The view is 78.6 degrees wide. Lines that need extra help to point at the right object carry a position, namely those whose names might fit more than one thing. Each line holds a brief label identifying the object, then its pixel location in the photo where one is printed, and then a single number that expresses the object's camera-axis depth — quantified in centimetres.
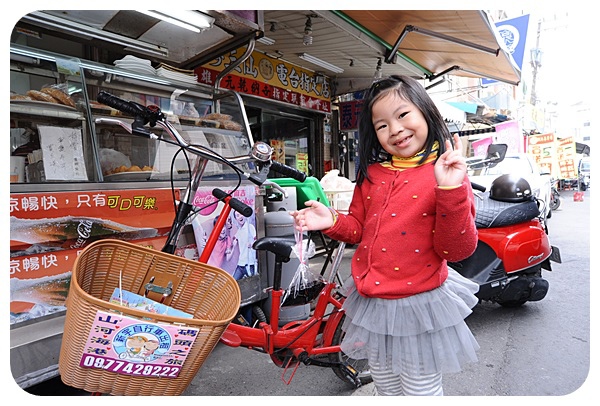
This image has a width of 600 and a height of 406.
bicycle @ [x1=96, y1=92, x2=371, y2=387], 216
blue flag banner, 856
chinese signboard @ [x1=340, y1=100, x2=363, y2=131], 897
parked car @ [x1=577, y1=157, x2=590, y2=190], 2074
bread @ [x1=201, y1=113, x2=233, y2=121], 364
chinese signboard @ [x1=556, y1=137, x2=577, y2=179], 1696
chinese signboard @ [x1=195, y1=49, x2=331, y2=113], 636
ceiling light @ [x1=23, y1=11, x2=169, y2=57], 297
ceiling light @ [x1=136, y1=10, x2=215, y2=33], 292
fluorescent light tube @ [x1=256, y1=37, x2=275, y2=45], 601
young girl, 152
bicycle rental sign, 131
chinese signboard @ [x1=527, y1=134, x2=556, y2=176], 1566
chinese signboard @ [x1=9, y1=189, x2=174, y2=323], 206
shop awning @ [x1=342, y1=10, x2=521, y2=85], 456
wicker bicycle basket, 132
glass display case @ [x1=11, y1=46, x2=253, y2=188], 253
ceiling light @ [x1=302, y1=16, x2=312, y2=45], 543
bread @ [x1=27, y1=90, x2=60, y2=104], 259
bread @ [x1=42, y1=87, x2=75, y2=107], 267
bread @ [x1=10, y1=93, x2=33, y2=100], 249
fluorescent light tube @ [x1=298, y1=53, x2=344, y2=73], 706
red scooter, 349
